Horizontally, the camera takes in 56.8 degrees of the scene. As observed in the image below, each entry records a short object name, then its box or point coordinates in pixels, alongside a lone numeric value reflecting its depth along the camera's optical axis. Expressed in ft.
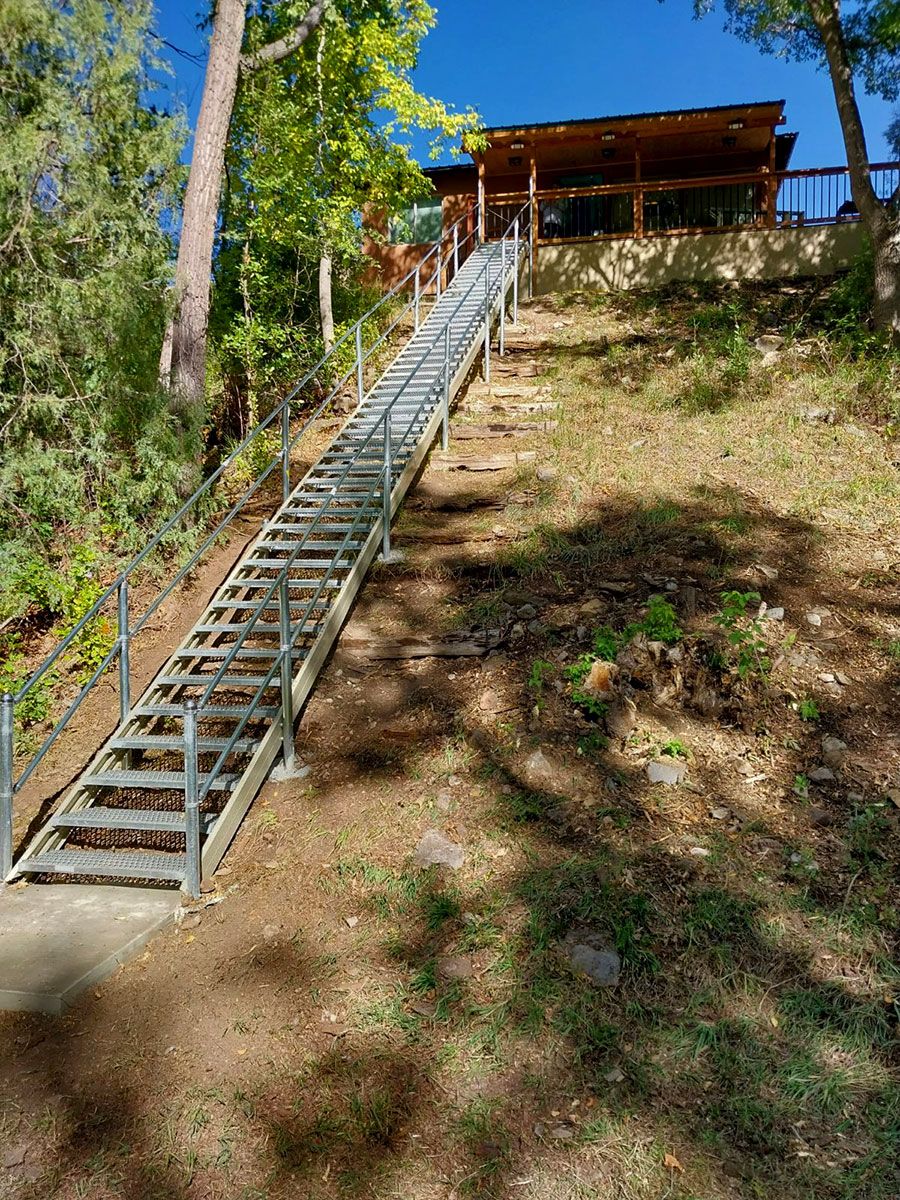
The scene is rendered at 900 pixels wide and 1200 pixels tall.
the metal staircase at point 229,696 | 14.19
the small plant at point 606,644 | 17.85
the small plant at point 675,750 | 15.76
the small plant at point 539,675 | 17.69
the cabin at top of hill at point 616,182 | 51.85
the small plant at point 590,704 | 16.71
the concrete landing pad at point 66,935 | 11.34
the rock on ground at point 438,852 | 14.01
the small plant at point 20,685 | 21.47
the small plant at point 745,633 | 17.27
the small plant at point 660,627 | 18.06
